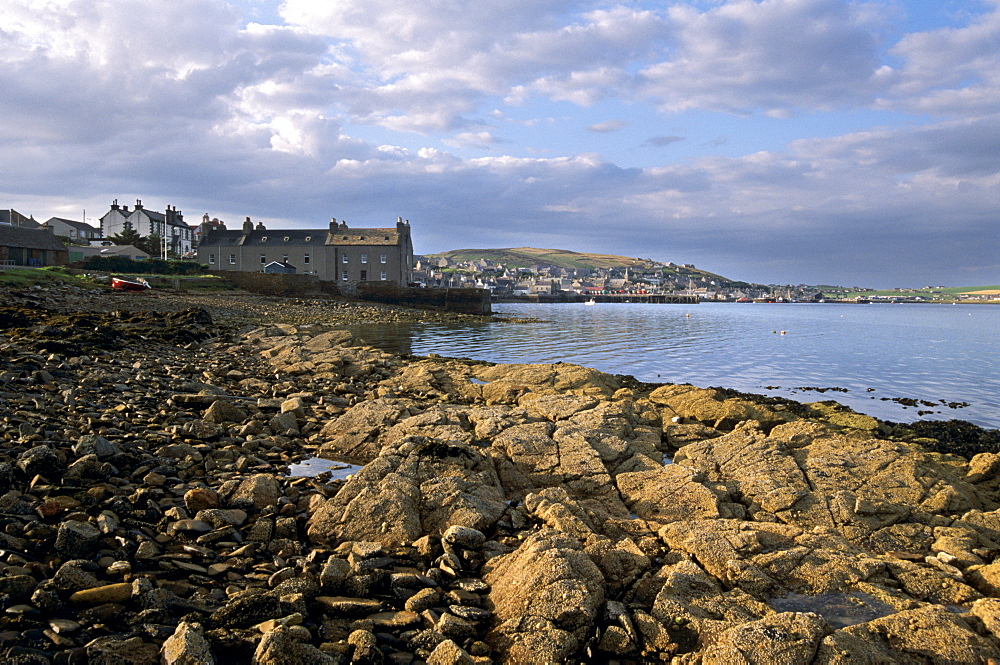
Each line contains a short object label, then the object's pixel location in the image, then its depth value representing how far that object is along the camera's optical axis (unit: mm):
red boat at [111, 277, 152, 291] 40562
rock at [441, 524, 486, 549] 5930
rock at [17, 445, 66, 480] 6309
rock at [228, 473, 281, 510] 6625
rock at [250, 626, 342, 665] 3986
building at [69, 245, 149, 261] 66812
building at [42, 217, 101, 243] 89188
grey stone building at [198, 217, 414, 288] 76312
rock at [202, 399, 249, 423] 10132
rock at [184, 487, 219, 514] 6395
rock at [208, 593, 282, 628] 4395
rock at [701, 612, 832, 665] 4242
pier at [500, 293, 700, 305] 174875
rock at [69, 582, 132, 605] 4430
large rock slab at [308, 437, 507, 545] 6230
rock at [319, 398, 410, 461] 9602
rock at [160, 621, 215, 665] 3875
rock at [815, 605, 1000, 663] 4395
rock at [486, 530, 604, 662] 4473
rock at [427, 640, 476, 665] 4156
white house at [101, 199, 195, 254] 90938
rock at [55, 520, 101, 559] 4992
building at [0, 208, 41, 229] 78300
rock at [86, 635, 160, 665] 3854
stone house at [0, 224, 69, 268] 50000
